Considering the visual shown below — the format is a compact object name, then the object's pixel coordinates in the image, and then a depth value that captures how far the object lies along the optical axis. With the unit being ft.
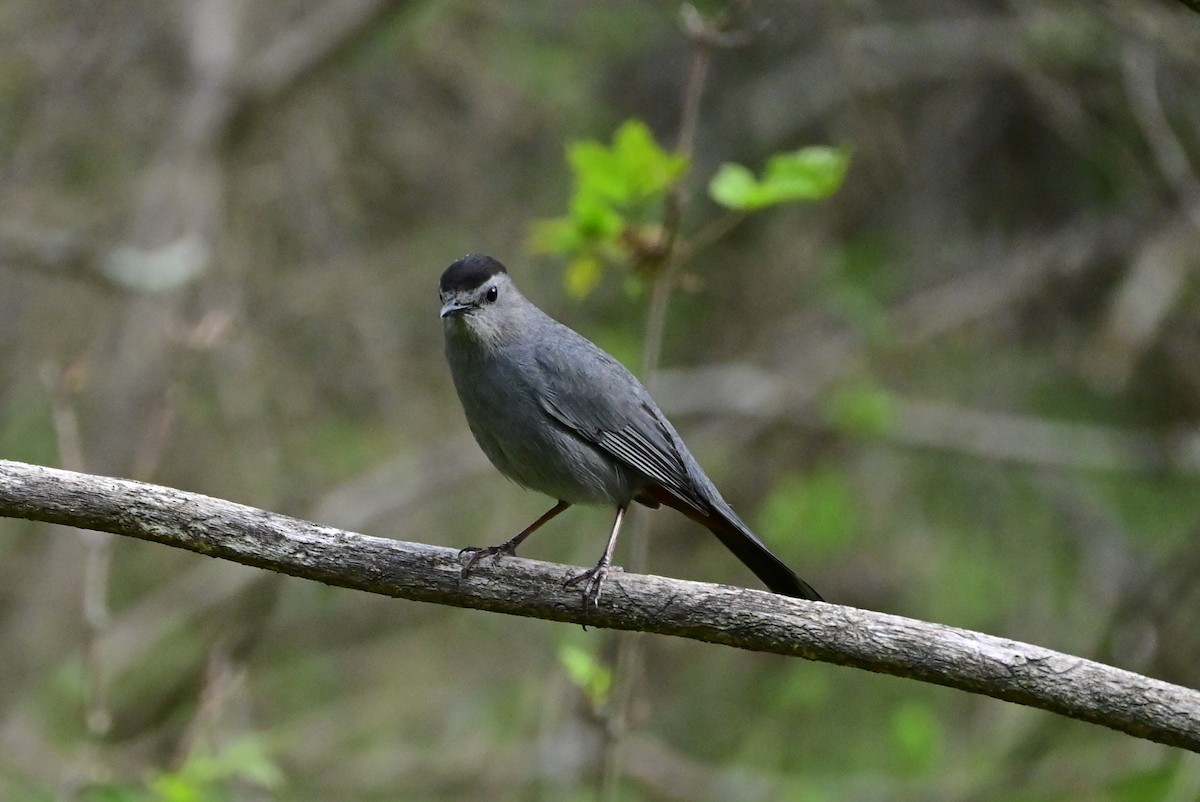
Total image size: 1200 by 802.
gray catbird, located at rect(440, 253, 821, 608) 29.84
